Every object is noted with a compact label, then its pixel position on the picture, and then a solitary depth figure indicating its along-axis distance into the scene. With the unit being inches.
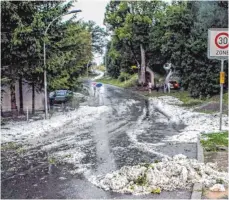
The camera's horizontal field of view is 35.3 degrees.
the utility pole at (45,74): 743.4
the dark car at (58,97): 1207.0
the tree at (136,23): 1696.5
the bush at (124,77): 2326.0
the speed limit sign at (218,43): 565.9
